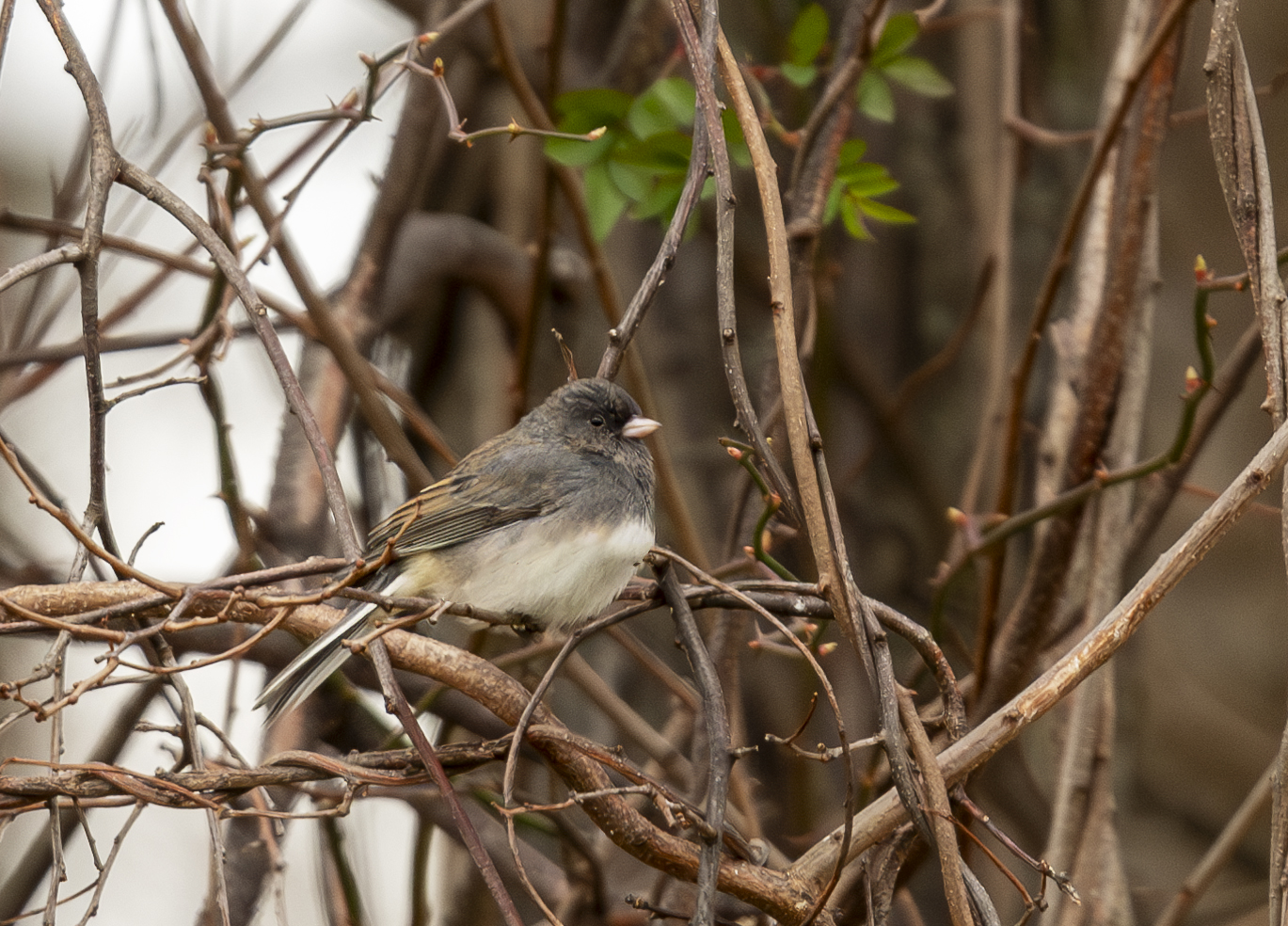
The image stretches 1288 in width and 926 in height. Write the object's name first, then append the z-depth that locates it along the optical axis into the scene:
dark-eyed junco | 4.18
